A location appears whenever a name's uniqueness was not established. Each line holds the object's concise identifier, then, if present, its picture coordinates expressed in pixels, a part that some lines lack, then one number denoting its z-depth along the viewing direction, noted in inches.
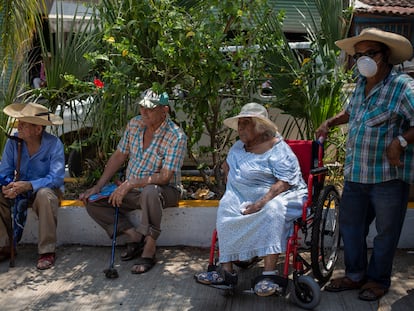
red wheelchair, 146.9
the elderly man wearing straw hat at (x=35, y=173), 183.0
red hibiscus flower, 199.6
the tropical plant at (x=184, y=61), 183.3
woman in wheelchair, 150.3
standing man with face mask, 143.5
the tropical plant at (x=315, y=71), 203.5
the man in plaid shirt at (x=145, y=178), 180.9
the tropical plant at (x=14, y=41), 204.0
